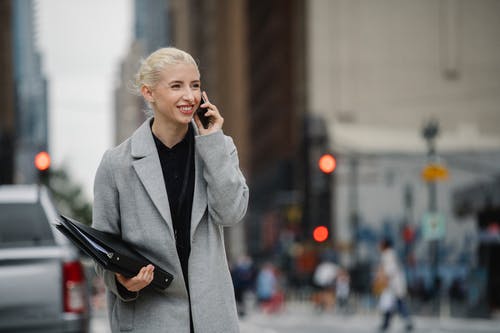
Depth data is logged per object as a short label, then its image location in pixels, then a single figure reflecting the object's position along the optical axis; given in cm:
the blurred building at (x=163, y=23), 17488
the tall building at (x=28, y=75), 15350
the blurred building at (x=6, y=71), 9001
